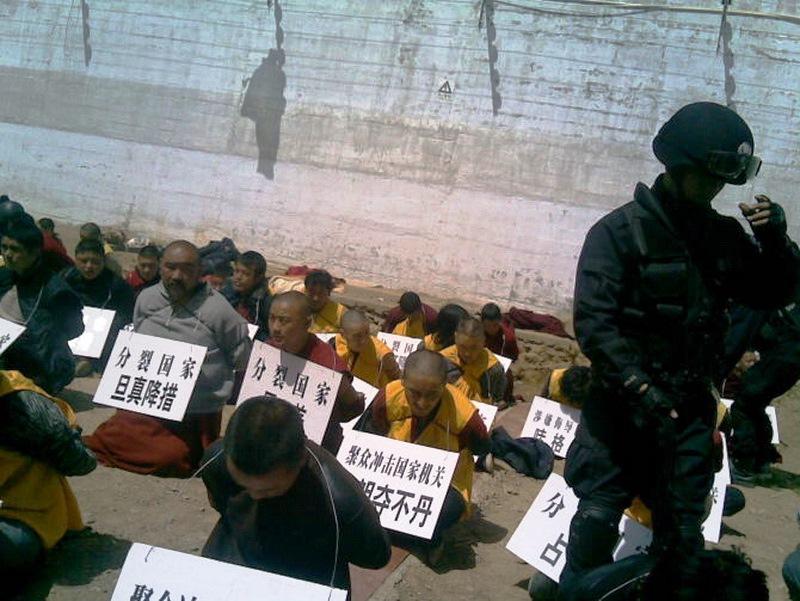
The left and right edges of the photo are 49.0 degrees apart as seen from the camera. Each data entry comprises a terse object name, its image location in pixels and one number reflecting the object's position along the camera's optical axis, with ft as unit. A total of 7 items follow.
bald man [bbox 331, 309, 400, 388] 23.06
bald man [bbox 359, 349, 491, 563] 17.07
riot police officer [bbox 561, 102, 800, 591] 10.00
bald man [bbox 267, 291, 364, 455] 18.98
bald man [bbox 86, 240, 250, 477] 19.85
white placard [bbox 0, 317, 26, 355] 18.28
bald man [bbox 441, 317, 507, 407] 25.07
